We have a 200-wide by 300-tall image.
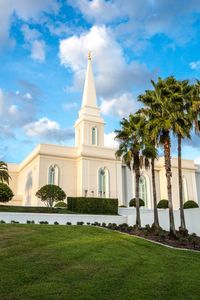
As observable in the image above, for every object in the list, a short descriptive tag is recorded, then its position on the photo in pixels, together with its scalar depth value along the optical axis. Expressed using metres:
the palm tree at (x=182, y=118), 23.97
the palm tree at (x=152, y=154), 25.59
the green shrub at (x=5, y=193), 31.59
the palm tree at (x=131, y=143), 26.88
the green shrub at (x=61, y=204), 37.22
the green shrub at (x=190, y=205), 36.78
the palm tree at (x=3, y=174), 34.31
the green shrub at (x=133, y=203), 39.86
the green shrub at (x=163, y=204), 40.47
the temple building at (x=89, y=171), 42.38
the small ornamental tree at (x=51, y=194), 35.34
